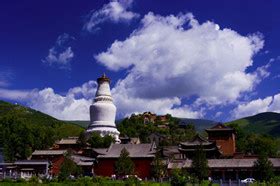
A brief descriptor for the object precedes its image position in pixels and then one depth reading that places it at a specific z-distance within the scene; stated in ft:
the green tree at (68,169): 130.52
